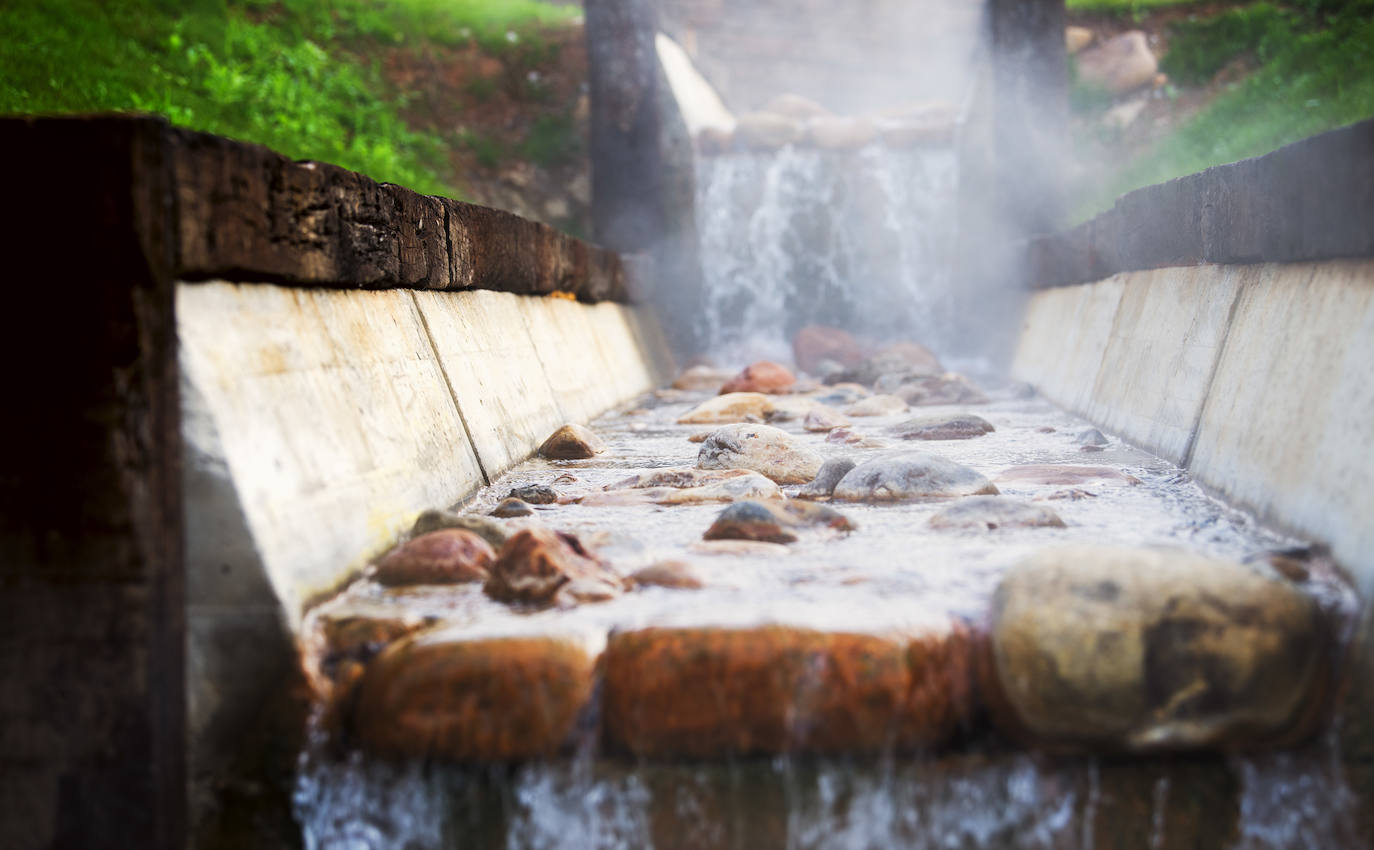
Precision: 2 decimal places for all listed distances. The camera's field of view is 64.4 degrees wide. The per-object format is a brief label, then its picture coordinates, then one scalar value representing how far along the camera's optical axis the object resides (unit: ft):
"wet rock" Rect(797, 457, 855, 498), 10.31
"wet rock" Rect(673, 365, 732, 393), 24.53
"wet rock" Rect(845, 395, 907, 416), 17.42
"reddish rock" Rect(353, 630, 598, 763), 5.58
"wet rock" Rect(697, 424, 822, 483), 11.27
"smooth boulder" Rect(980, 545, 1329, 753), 5.41
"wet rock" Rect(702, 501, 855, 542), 8.16
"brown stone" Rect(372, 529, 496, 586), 7.08
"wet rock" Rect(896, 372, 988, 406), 19.42
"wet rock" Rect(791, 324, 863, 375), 29.30
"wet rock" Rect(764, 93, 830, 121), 45.04
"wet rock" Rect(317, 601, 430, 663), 5.99
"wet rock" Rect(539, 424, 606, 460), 13.06
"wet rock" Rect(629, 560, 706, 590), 6.87
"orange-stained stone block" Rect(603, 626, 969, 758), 5.54
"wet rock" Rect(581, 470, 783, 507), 10.12
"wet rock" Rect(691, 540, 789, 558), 7.77
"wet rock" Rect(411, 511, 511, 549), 7.88
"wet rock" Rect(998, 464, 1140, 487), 10.33
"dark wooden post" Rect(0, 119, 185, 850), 5.30
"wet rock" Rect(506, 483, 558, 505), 10.09
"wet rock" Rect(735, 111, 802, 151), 36.09
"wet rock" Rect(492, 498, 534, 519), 9.32
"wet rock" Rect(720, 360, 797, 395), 20.97
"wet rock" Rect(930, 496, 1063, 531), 8.29
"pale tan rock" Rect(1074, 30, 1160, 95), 36.29
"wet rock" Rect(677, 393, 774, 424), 16.87
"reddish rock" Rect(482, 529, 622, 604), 6.63
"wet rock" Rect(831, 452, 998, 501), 9.85
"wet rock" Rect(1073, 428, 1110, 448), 12.73
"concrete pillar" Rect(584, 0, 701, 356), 31.24
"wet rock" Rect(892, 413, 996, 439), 14.38
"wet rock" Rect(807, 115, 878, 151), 36.19
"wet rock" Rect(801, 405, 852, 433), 15.52
